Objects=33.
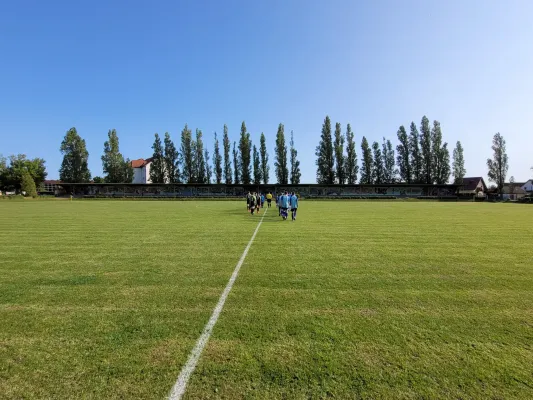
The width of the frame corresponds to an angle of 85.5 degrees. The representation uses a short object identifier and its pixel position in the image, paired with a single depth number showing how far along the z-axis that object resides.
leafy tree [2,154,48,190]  79.38
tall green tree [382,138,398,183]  75.11
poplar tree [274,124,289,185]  72.71
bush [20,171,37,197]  61.50
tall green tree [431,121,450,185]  69.50
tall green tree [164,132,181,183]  74.50
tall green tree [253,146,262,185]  73.06
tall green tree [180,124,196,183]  73.75
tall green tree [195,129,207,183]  73.94
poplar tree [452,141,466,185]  71.06
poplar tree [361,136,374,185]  73.94
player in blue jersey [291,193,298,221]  16.85
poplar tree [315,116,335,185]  73.06
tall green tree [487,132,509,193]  72.38
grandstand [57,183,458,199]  65.62
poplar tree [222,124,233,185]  74.88
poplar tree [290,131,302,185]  72.49
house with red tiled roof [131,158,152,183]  87.50
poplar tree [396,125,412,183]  72.19
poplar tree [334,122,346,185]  72.44
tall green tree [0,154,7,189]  79.31
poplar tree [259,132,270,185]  73.56
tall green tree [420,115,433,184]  69.88
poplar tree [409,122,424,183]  70.75
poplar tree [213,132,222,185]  74.62
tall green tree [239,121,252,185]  73.19
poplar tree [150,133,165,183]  73.31
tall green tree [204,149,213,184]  74.57
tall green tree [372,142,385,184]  74.69
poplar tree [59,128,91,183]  70.56
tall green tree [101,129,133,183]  70.62
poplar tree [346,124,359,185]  72.69
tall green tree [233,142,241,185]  74.29
